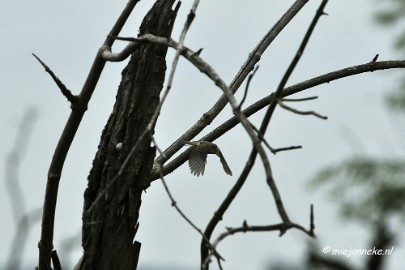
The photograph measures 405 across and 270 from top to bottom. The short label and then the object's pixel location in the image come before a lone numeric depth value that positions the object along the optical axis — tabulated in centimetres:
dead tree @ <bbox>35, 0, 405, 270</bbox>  1389
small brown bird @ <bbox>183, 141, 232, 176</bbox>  1424
